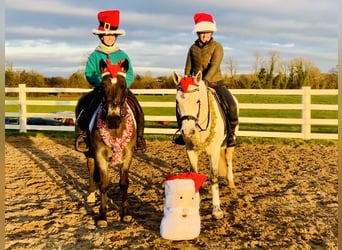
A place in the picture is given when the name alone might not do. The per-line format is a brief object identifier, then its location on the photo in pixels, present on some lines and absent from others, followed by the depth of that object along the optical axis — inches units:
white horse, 184.2
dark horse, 180.5
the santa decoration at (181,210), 178.4
